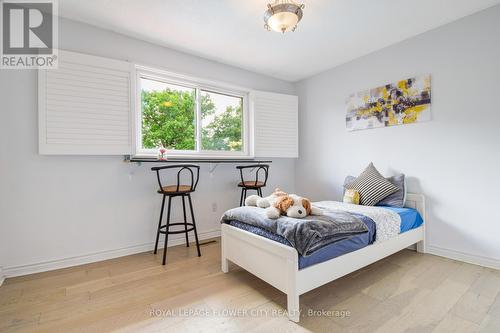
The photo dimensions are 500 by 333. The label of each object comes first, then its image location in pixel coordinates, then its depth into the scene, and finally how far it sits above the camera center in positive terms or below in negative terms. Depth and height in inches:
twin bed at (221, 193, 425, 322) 58.9 -25.2
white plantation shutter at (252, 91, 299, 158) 138.3 +25.2
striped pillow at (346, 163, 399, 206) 102.7 -9.4
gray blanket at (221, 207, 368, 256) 58.7 -16.7
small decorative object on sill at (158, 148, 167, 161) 100.5 +5.4
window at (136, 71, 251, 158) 109.4 +24.7
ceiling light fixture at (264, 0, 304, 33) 71.9 +46.4
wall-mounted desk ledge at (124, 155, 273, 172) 94.7 +2.6
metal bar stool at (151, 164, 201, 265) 94.0 -10.2
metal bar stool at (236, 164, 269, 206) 119.6 -9.6
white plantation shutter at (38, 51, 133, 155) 83.6 +22.8
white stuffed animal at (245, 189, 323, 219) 68.9 -12.4
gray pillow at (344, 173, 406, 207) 101.1 -13.1
